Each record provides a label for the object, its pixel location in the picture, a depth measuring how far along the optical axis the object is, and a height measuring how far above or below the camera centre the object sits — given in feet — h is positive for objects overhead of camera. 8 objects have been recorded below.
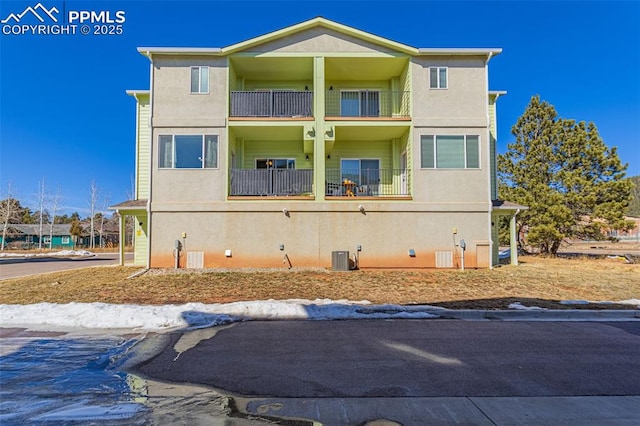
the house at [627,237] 73.93 -1.56
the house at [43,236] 183.83 -2.98
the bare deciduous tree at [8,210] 154.28 +8.30
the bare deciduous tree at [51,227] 166.44 +1.24
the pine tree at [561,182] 72.49 +9.52
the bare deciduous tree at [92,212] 169.19 +7.92
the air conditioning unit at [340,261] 47.44 -3.85
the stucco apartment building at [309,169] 49.37 +8.27
